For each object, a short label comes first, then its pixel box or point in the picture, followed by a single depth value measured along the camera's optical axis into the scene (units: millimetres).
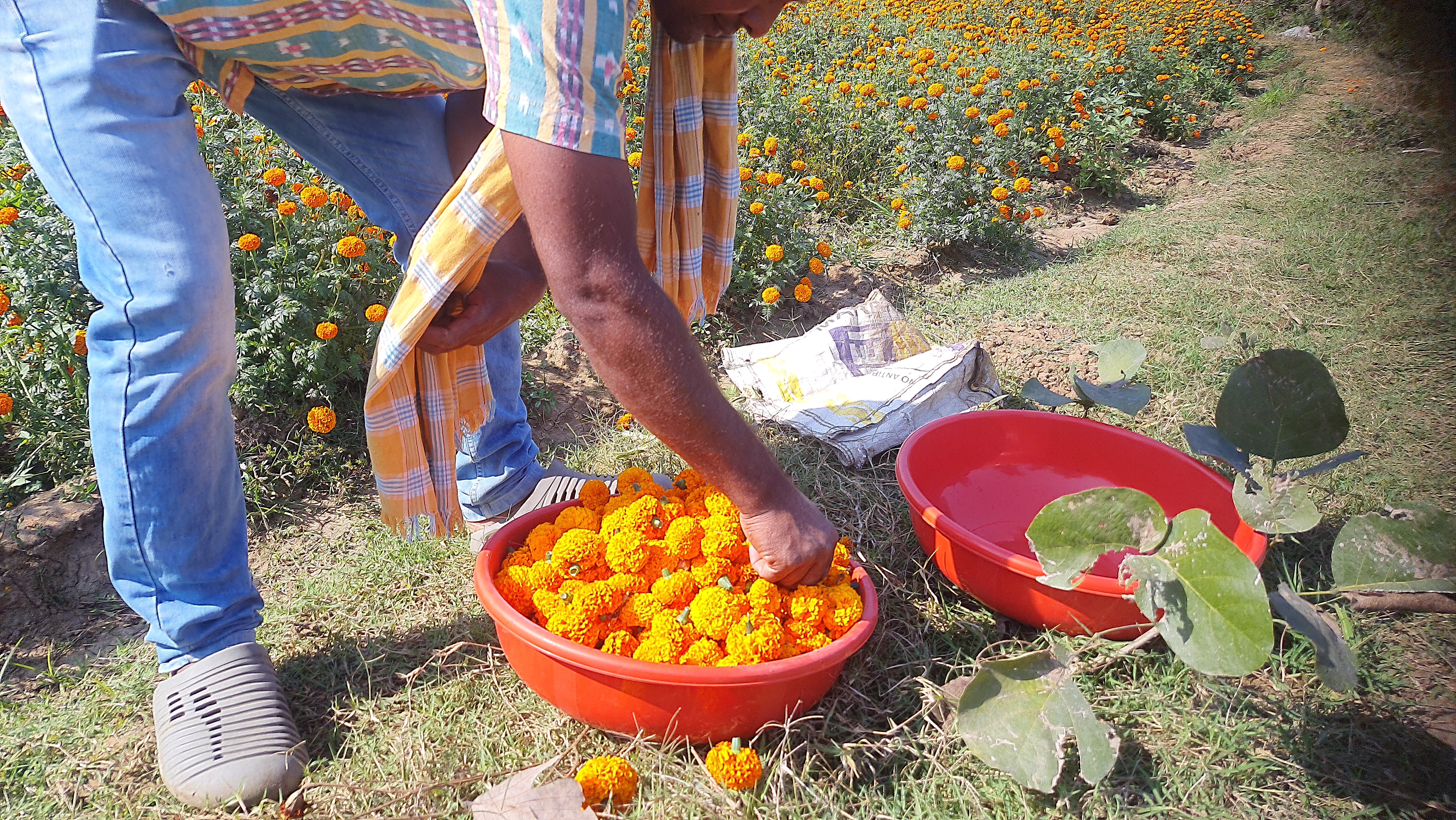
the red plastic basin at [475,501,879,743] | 1272
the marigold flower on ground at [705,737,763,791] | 1310
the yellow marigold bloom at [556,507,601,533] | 1577
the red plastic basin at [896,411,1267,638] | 1607
